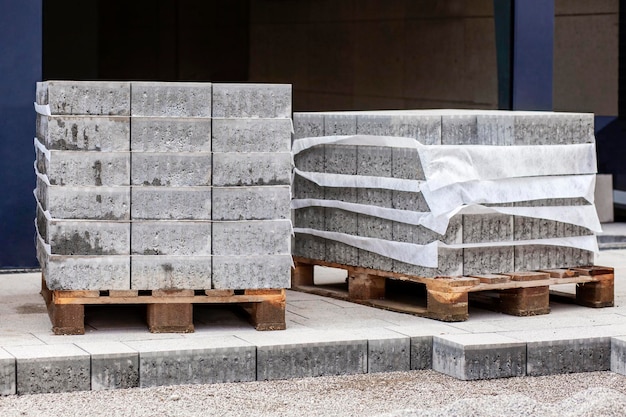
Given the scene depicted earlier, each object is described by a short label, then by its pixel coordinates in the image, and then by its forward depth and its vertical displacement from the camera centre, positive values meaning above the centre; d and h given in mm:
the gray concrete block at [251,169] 9822 +83
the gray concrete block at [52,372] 8766 -999
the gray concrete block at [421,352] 9790 -979
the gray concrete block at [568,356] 9746 -995
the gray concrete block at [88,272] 9680 -524
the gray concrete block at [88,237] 9669 -322
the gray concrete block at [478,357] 9505 -980
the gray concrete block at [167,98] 9680 +481
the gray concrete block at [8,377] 8713 -1018
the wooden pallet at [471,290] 10544 -714
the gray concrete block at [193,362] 9074 -978
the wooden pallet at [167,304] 9746 -718
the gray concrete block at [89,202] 9664 -122
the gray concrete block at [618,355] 9822 -987
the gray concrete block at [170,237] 9735 -320
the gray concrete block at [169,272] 9768 -524
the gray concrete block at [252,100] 9790 +481
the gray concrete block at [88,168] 9653 +75
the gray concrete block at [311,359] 9380 -994
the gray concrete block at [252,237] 9844 -319
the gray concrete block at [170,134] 9708 +277
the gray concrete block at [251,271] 9872 -521
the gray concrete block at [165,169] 9713 +76
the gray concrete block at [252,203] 9828 -118
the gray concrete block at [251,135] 9806 +279
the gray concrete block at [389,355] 9664 -984
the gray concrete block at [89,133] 9658 +275
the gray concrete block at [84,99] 9664 +471
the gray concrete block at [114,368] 8926 -996
